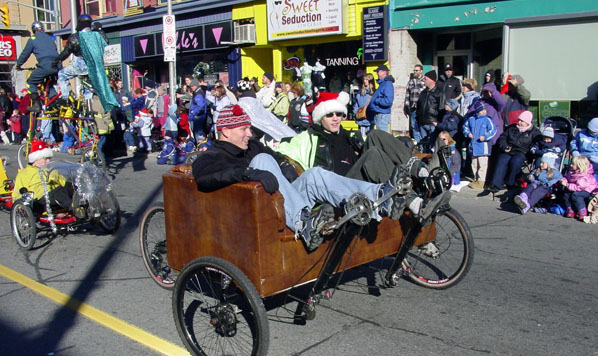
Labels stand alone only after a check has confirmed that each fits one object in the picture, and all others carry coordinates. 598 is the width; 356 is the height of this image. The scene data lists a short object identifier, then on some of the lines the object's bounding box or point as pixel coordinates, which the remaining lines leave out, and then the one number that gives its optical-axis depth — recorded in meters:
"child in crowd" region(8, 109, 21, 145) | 22.19
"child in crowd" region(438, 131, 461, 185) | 9.96
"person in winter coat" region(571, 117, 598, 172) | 8.88
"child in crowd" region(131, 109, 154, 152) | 16.19
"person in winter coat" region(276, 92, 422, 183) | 4.52
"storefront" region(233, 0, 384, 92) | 16.77
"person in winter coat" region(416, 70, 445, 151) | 11.45
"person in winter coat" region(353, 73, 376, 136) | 13.40
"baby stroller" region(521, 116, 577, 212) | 8.87
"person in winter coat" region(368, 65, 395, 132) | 12.51
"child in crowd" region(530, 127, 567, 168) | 9.24
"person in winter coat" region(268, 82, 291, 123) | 14.09
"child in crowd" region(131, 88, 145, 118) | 17.26
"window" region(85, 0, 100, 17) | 27.85
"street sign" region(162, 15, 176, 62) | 15.76
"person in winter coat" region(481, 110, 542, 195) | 9.60
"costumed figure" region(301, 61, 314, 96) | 16.72
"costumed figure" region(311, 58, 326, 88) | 16.88
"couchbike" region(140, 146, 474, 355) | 3.82
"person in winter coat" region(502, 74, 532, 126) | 10.61
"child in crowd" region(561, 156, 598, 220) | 8.30
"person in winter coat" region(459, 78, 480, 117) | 11.16
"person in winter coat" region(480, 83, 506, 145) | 10.38
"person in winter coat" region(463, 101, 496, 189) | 10.11
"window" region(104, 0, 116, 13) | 26.80
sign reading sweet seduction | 16.84
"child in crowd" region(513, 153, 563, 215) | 8.63
